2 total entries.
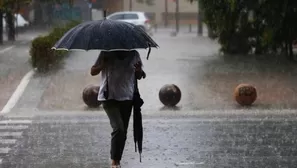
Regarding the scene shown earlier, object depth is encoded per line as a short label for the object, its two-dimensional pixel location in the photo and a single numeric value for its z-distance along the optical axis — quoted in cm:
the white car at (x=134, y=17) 4491
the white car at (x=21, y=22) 5264
